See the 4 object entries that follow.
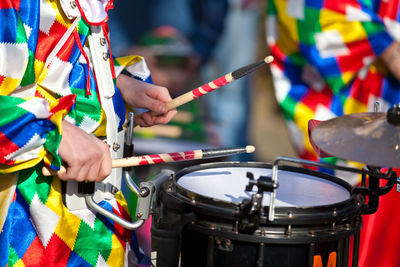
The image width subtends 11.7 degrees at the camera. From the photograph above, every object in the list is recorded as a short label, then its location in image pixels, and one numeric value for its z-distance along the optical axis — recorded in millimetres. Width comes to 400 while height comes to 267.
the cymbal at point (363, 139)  3294
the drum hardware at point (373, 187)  3419
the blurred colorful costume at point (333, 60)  4103
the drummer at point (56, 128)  3330
